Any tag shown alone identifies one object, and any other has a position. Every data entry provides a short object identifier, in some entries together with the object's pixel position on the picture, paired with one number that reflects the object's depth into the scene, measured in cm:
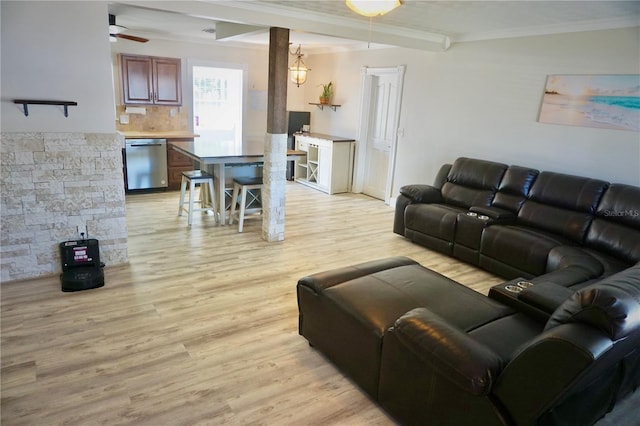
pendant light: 695
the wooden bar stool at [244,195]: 490
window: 792
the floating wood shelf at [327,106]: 761
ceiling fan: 486
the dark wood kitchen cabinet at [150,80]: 633
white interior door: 645
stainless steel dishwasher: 621
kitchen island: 466
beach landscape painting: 383
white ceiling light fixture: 242
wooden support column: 424
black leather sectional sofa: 342
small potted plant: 760
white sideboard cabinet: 711
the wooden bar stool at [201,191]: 496
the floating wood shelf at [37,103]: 317
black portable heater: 334
